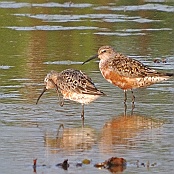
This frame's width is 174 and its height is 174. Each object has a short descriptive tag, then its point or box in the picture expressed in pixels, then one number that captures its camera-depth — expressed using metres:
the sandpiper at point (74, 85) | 12.17
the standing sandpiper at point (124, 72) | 13.53
